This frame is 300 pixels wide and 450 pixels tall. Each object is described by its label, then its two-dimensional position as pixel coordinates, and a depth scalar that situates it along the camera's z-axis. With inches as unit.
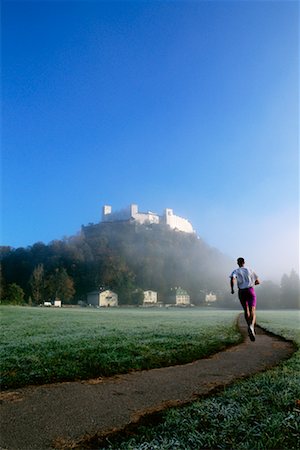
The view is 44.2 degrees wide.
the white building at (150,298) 6008.9
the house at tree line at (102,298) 5329.7
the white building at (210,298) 6633.9
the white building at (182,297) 6323.3
